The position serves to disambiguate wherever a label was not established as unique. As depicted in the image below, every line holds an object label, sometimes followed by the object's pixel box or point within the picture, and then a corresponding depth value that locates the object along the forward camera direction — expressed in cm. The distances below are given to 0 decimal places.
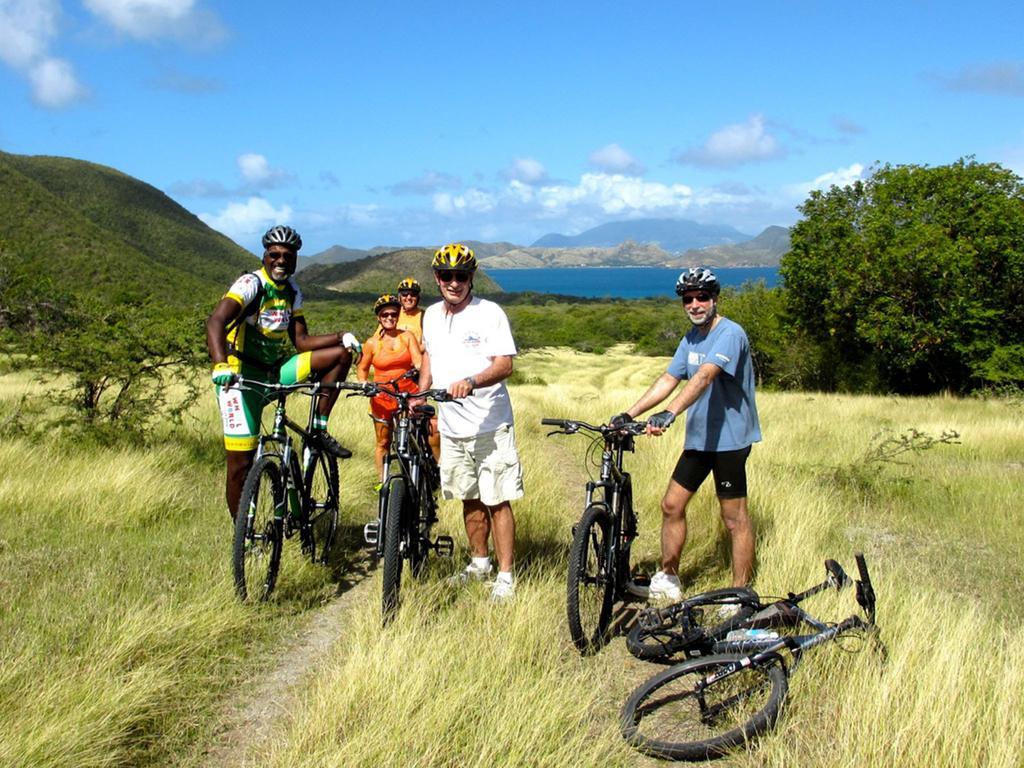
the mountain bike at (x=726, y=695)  331
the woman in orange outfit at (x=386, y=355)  767
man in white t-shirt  494
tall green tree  2653
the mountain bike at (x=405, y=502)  450
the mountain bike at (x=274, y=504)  463
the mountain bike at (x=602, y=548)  434
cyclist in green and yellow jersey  525
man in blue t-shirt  475
